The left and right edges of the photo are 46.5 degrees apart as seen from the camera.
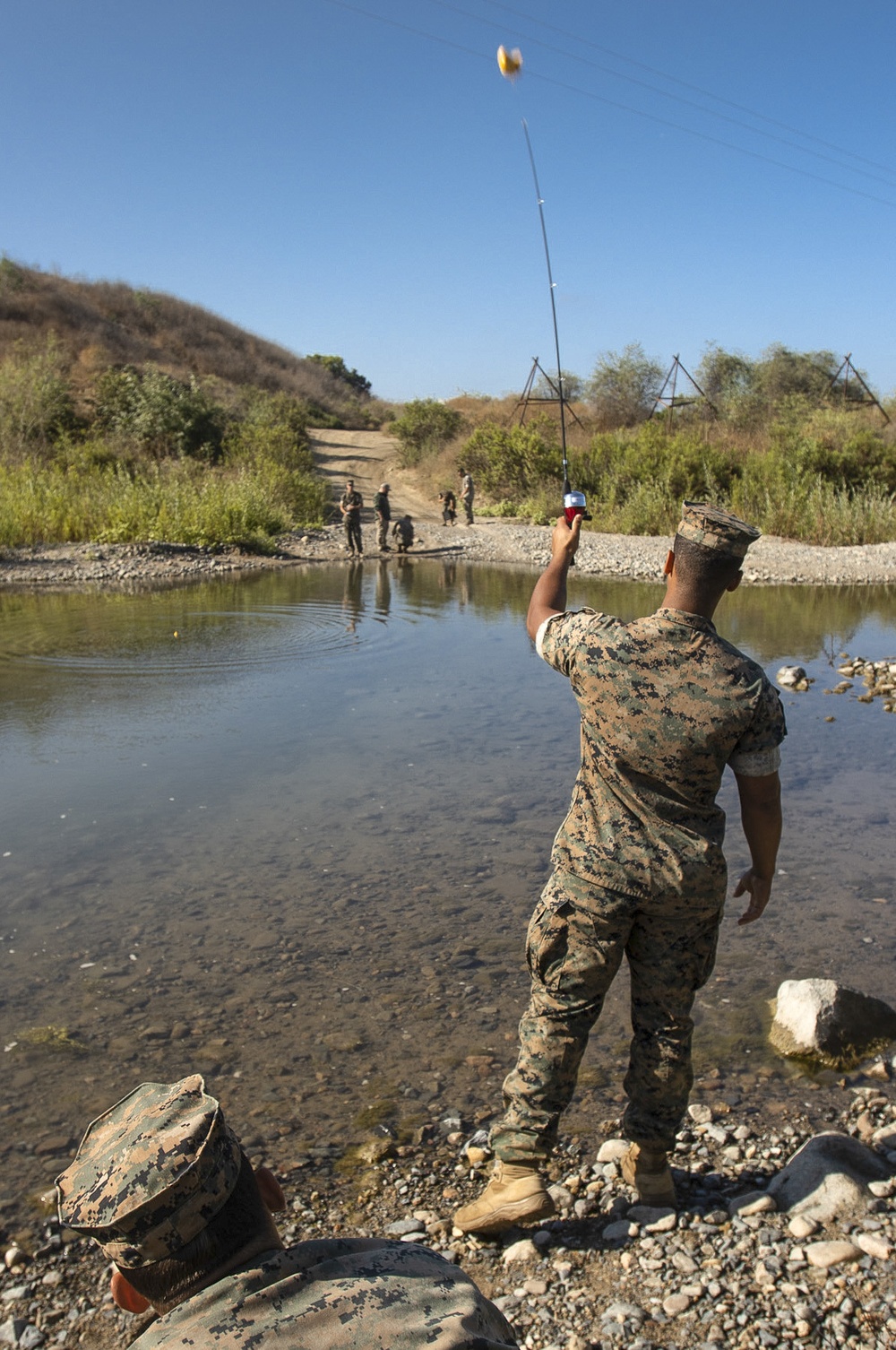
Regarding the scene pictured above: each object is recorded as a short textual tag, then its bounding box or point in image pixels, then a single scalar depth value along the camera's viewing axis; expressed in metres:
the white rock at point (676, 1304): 2.66
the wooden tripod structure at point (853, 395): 37.96
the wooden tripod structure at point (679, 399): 38.23
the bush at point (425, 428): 42.38
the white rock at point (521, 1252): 2.91
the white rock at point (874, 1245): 2.78
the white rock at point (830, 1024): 3.94
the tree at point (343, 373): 69.94
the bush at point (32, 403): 30.27
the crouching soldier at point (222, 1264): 1.44
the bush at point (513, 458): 33.53
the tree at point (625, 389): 45.22
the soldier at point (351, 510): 23.00
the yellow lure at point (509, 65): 4.69
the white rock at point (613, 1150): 3.34
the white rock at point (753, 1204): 3.00
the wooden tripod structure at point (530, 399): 39.44
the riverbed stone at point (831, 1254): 2.77
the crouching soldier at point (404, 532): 24.75
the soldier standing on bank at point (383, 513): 25.31
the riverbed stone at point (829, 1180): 2.96
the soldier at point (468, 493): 29.94
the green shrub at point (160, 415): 34.84
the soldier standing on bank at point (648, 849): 2.86
